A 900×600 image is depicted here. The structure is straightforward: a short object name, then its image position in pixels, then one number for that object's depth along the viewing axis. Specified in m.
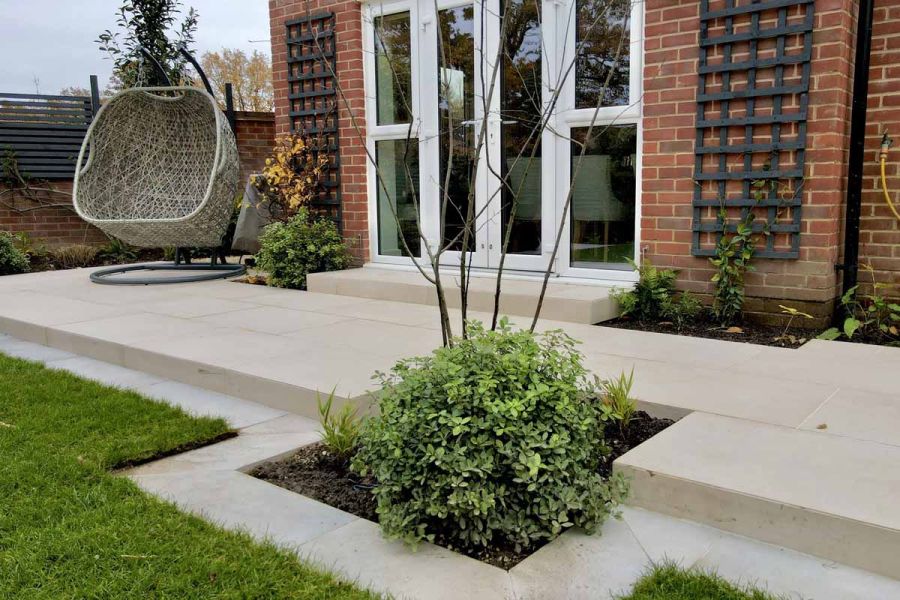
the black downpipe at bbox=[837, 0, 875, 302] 3.56
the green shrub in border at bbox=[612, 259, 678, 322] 4.03
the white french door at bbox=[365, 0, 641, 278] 4.42
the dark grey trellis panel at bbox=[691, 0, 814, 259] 3.59
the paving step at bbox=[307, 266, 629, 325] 4.03
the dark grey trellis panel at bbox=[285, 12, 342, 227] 5.67
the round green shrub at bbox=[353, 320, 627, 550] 1.70
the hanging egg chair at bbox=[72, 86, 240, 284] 5.87
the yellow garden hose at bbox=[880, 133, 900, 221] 3.57
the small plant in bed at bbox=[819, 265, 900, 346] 3.53
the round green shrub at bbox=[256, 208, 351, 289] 5.52
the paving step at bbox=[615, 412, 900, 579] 1.60
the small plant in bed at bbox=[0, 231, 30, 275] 6.68
